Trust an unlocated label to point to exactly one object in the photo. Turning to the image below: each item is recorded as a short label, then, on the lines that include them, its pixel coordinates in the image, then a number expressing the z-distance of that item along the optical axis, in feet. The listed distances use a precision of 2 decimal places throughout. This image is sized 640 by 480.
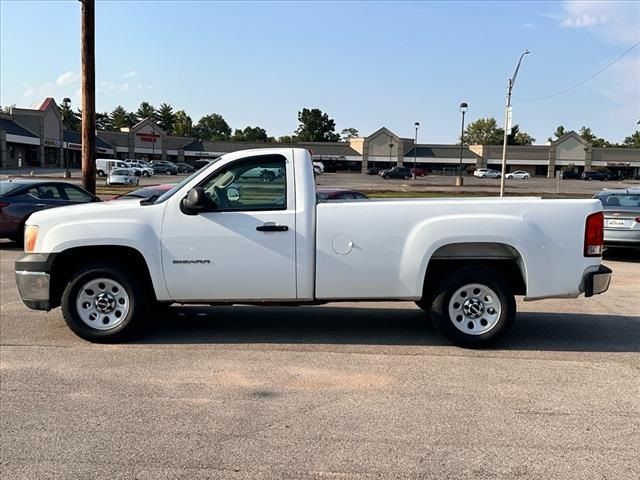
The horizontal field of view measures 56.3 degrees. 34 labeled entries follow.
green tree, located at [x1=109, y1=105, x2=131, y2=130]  493.77
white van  218.38
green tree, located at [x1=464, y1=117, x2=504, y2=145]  476.54
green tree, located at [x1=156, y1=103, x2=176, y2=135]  488.02
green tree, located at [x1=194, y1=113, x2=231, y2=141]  533.55
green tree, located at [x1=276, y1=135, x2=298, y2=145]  482.28
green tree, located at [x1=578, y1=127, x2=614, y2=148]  479.41
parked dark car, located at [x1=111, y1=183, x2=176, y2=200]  43.53
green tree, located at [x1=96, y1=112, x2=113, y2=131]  504.68
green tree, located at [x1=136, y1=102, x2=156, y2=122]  497.50
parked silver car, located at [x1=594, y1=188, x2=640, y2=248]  40.96
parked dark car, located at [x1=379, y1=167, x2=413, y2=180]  257.34
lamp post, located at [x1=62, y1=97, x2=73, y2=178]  158.94
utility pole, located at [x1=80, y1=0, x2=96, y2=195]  48.65
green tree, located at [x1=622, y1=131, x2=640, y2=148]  462.39
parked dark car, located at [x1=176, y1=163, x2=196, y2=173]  286.68
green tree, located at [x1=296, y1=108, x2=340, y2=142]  496.23
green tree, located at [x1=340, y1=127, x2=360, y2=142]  597.52
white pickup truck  19.12
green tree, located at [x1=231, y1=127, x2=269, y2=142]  506.48
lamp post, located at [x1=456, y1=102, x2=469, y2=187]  194.17
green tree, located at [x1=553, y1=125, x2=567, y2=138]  490.73
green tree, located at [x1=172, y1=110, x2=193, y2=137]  470.39
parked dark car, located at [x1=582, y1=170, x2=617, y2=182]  287.07
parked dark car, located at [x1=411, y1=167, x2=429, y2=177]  285.10
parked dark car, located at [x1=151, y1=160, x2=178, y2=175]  265.54
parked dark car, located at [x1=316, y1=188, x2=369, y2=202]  43.28
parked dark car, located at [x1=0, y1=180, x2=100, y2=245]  42.16
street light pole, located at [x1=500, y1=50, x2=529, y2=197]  97.19
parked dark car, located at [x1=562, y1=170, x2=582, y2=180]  298.43
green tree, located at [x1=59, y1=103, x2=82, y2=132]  470.39
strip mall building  331.77
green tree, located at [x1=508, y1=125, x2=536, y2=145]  468.75
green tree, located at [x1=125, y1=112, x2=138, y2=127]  502.79
